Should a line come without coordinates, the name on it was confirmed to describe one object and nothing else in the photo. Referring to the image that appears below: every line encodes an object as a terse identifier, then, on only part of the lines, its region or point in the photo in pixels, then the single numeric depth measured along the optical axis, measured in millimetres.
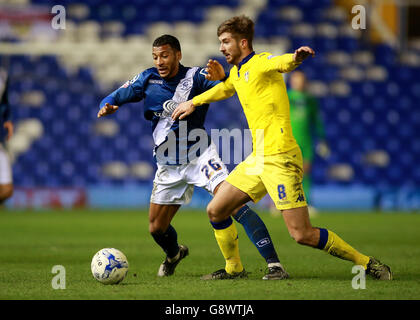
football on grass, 10453
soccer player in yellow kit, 10437
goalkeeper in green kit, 24672
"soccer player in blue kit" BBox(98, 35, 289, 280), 11984
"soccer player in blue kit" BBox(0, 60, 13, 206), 15281
